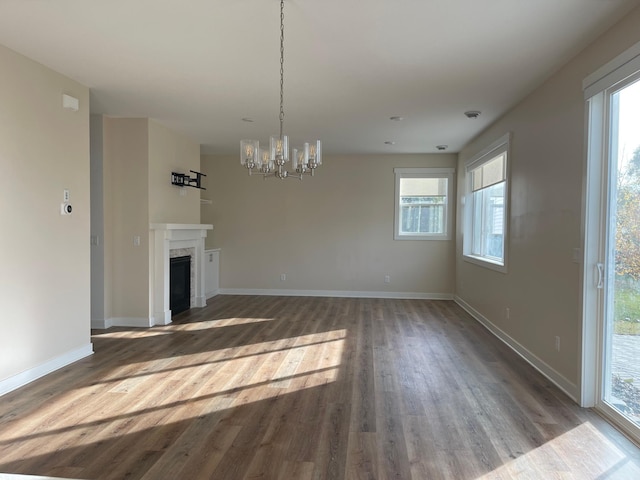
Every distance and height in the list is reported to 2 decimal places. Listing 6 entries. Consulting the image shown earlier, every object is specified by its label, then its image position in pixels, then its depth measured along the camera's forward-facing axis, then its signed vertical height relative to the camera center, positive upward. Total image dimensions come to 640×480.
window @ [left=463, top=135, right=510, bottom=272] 4.94 +0.33
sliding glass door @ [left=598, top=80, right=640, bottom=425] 2.53 -0.18
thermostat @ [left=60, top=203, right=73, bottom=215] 3.71 +0.15
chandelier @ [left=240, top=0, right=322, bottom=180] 3.20 +0.57
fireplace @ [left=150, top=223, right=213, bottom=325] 5.36 -0.40
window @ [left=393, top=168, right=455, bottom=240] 7.53 +0.47
